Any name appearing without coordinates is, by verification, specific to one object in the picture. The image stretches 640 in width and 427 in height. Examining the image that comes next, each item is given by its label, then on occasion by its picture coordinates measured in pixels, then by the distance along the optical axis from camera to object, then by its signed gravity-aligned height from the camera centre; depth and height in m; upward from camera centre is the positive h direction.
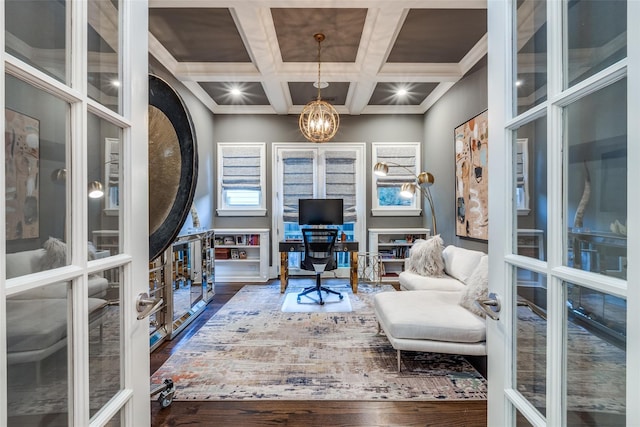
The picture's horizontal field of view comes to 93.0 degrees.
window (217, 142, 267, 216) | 5.35 +0.74
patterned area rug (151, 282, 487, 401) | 2.00 -1.17
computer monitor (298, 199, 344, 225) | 5.04 +0.04
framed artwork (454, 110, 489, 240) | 3.27 +0.42
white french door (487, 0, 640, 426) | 0.55 +0.00
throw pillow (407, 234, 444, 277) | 3.68 -0.56
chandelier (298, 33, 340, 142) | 3.67 +1.11
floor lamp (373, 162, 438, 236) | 4.20 +0.44
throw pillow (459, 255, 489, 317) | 2.25 -0.58
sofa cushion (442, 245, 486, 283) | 3.19 -0.54
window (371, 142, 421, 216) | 5.32 +0.68
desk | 4.48 -0.60
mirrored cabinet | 2.77 -0.73
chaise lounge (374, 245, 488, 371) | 2.10 -0.77
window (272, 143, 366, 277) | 5.35 +0.63
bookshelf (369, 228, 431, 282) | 5.16 -0.52
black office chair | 4.07 -0.50
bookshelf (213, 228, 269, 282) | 5.17 -0.71
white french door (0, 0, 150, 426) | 0.54 +0.00
